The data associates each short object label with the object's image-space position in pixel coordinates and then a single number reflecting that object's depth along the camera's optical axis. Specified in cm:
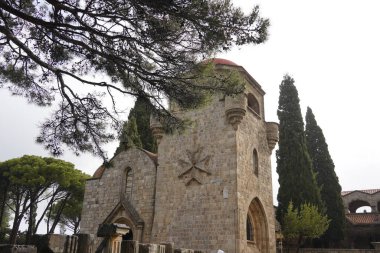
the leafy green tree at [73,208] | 2839
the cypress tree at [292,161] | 2094
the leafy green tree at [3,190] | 2635
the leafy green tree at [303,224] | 1734
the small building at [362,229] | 2419
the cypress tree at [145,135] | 2219
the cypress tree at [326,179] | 2208
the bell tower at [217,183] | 1326
